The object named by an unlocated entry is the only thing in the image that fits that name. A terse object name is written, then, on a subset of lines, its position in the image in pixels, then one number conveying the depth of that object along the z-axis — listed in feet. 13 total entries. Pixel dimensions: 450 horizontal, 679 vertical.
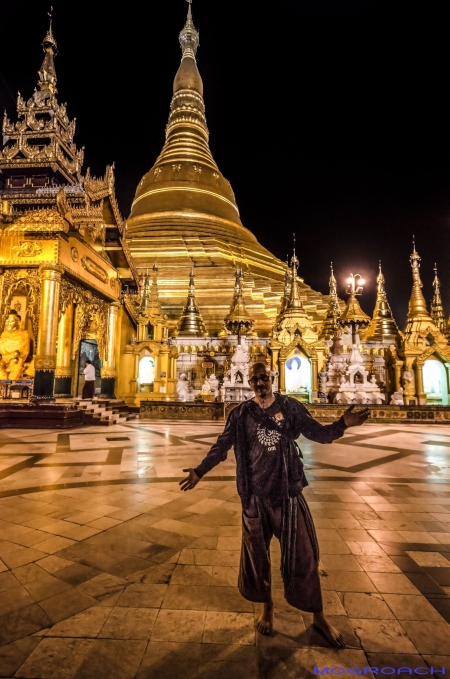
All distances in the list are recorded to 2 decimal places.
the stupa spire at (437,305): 89.66
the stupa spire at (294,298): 70.69
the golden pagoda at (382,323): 74.43
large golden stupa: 82.06
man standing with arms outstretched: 6.51
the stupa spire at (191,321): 69.10
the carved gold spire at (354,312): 63.41
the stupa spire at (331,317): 71.61
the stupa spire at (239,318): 66.80
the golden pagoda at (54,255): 37.70
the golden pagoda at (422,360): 59.77
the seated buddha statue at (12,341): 40.63
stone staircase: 39.70
